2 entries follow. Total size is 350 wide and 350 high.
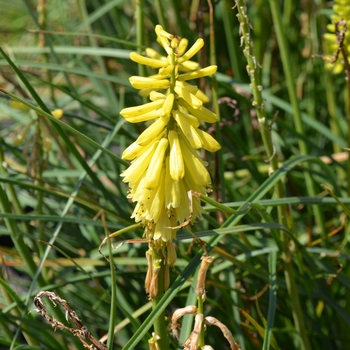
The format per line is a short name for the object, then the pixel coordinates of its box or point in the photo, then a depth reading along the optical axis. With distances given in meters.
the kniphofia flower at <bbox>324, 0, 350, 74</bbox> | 0.78
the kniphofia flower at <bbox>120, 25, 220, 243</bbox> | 0.57
